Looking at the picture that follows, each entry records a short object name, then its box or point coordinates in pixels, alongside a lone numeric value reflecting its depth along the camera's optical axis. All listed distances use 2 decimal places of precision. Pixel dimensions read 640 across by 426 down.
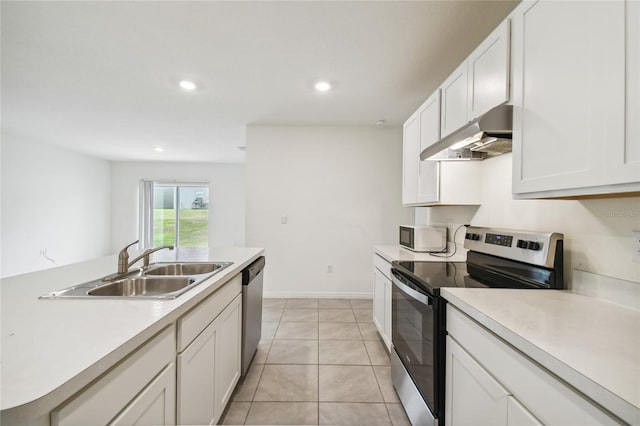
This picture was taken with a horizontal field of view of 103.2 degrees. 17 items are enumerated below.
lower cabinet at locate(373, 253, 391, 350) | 2.10
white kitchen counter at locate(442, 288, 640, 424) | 0.56
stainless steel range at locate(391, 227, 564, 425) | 1.19
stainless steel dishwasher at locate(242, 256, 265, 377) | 1.77
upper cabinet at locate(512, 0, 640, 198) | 0.76
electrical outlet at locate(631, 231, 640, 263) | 0.97
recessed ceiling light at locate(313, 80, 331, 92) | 2.46
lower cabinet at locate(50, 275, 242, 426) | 0.62
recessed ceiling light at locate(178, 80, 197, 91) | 2.47
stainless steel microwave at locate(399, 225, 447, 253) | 2.33
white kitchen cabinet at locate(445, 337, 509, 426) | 0.84
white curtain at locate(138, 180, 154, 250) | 6.39
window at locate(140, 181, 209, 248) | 6.58
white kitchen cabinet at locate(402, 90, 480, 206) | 1.99
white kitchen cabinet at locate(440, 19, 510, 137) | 1.25
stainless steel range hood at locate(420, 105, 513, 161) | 1.20
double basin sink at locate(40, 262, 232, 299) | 1.05
